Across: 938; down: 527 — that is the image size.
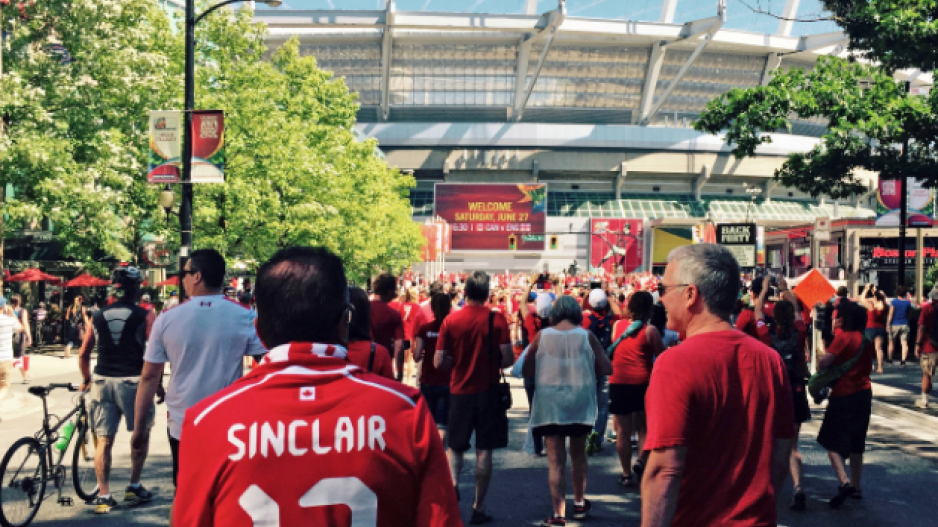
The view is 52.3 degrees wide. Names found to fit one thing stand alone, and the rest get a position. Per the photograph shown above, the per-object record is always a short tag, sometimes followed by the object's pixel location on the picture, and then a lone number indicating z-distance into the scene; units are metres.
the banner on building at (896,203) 25.09
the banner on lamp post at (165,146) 17.28
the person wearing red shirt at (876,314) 19.84
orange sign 17.00
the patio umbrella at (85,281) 29.19
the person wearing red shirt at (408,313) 15.75
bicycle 6.91
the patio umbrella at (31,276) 28.08
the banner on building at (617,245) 78.12
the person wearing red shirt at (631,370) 8.66
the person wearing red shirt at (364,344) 5.95
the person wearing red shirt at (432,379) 8.19
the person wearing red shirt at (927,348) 14.44
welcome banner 78.38
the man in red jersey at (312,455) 2.10
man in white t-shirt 5.71
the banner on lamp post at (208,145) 17.30
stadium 79.81
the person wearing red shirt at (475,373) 7.47
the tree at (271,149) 25.67
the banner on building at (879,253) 34.53
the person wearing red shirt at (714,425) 2.97
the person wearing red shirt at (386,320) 8.27
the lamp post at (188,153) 17.98
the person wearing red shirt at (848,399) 7.87
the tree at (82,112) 22.19
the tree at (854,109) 13.55
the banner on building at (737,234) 28.58
